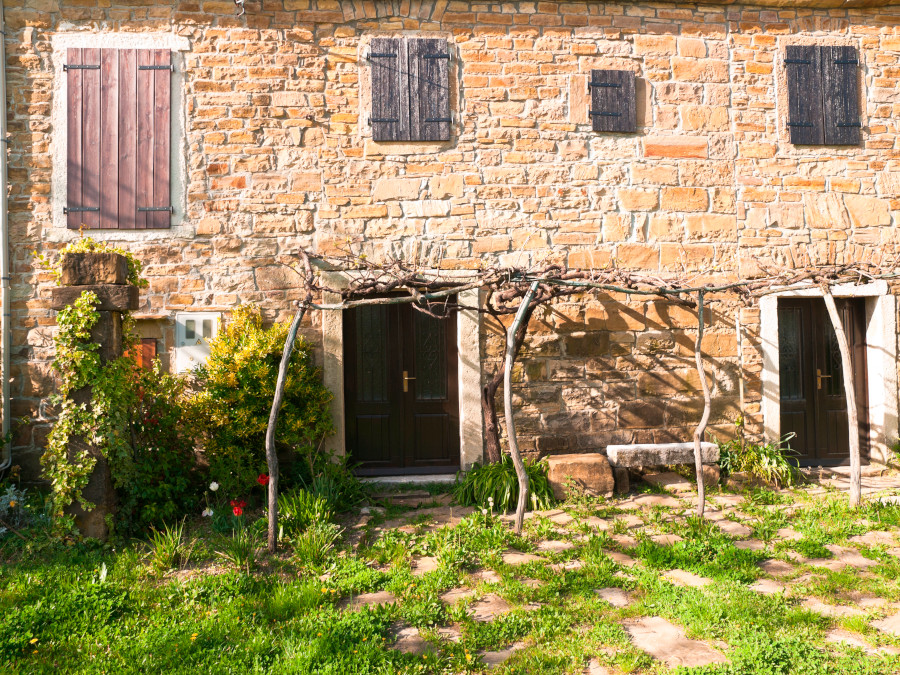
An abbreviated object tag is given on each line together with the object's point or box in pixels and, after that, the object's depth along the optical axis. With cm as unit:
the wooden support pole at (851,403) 458
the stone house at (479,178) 546
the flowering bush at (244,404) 491
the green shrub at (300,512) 420
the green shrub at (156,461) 429
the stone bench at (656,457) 534
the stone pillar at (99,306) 405
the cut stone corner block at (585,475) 512
